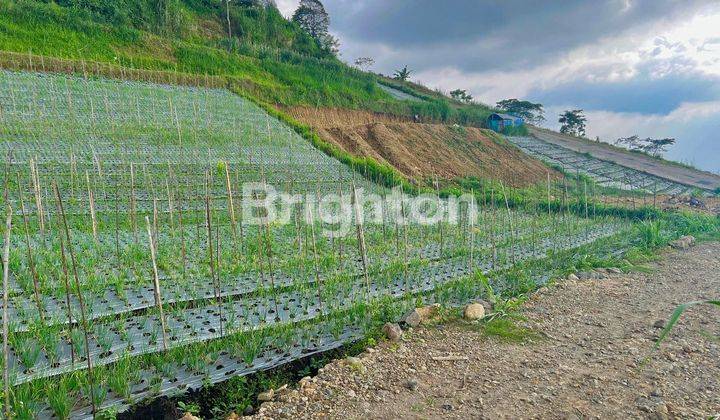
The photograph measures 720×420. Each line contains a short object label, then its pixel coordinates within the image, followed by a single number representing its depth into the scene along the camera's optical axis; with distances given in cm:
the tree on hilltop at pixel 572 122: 3578
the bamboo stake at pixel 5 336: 234
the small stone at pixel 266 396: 292
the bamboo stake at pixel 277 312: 390
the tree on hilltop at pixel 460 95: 3729
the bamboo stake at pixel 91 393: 253
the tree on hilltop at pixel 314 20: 3600
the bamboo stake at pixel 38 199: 508
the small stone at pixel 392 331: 374
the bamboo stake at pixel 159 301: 323
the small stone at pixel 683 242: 821
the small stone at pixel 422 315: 402
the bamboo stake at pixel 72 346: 280
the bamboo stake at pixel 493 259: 594
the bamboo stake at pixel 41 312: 327
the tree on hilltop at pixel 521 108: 3850
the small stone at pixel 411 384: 304
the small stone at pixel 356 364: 323
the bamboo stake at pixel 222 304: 356
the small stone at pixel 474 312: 424
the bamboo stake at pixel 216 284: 410
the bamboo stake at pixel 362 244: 454
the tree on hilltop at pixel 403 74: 3925
